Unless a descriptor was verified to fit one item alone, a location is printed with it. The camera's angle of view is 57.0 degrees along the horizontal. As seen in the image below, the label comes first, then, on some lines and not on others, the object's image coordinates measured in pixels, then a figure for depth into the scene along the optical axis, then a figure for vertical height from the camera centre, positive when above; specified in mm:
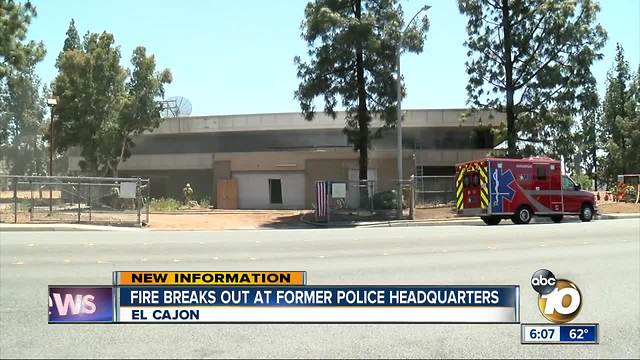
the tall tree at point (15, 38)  27562 +7441
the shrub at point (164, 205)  32594 -968
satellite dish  44438 +6146
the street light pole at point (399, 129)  25797 +2433
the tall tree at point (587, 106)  31281 +4073
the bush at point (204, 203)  36550 -991
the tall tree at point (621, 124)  56012 +5744
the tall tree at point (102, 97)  33781 +5276
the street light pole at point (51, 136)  21695 +2901
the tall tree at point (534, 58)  30797 +6725
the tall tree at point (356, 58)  26688 +5984
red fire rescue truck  22609 -308
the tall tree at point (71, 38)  57000 +15180
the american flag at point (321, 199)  25453 -582
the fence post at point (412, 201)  25750 -732
